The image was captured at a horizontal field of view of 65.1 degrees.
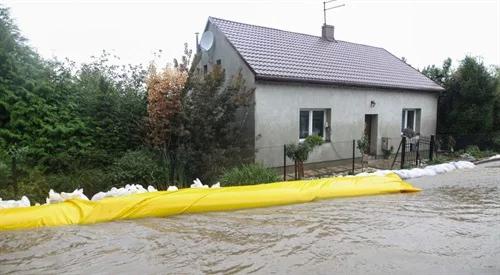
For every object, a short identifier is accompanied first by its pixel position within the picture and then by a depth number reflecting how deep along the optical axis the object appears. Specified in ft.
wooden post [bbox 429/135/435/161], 43.73
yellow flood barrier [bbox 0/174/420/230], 19.08
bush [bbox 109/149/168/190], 27.04
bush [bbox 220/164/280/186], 27.53
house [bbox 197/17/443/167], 37.58
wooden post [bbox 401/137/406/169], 39.30
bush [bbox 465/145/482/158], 48.41
